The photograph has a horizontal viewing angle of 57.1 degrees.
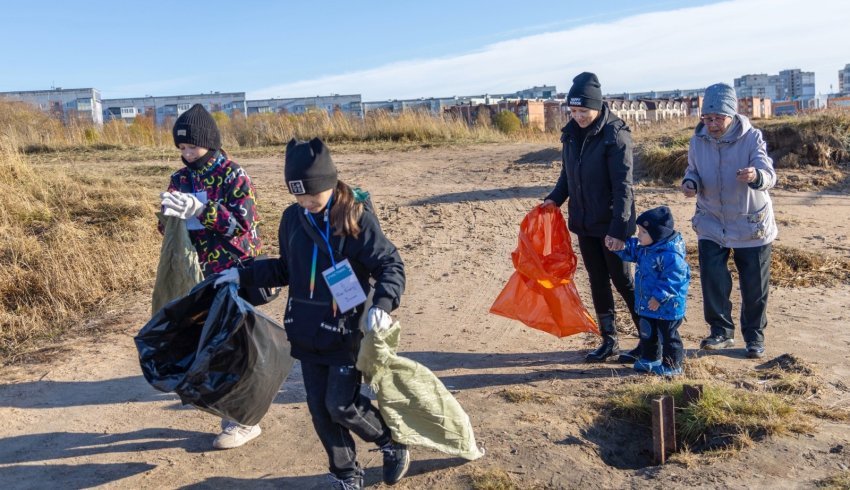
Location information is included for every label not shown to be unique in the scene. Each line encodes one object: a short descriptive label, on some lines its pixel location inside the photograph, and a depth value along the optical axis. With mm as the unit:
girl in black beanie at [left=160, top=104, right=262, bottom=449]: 4223
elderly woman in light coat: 5297
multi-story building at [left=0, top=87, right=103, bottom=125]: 56031
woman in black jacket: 4996
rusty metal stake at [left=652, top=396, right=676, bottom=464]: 3998
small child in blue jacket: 4918
